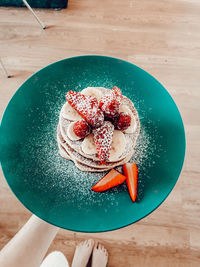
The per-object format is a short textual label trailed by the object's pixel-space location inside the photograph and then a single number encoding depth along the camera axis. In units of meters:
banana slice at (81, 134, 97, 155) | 0.32
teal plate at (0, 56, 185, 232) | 0.31
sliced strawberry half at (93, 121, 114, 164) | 0.30
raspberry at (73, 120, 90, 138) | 0.30
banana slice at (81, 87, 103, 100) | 0.35
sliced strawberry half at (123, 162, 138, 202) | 0.31
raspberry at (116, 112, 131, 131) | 0.31
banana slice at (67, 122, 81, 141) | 0.32
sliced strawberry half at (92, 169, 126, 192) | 0.32
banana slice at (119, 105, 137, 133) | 0.34
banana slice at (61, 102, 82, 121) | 0.34
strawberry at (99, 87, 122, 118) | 0.30
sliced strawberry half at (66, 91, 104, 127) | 0.30
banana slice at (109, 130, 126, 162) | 0.33
